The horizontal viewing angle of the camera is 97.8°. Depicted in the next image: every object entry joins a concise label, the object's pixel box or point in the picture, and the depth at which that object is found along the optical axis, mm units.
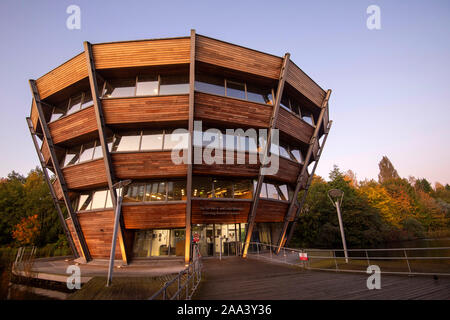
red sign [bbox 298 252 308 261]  9677
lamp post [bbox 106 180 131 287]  7772
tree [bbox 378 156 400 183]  85062
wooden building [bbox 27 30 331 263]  12000
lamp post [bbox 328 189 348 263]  14816
